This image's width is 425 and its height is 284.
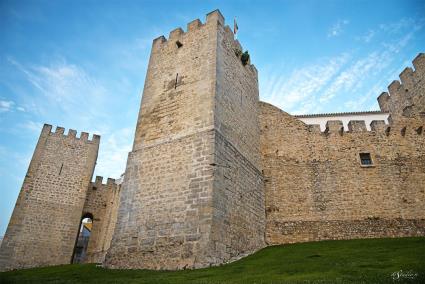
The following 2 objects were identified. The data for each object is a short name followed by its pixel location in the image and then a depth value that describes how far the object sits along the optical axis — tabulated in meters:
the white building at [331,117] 28.70
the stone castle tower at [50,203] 17.48
